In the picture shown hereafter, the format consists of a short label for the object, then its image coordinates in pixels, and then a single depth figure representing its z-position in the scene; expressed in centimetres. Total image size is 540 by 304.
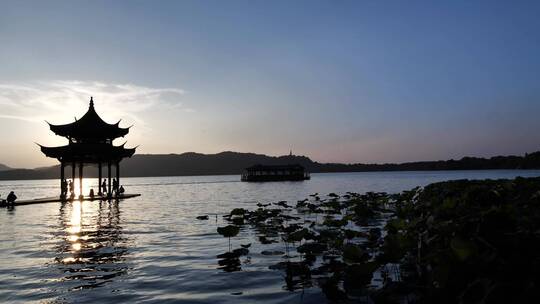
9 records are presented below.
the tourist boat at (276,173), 11394
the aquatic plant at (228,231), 1323
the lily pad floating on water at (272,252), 1365
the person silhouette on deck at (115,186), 5122
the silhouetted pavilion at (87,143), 4488
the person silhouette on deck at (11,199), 3815
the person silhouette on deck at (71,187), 4603
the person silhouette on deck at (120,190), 5252
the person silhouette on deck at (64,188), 4548
